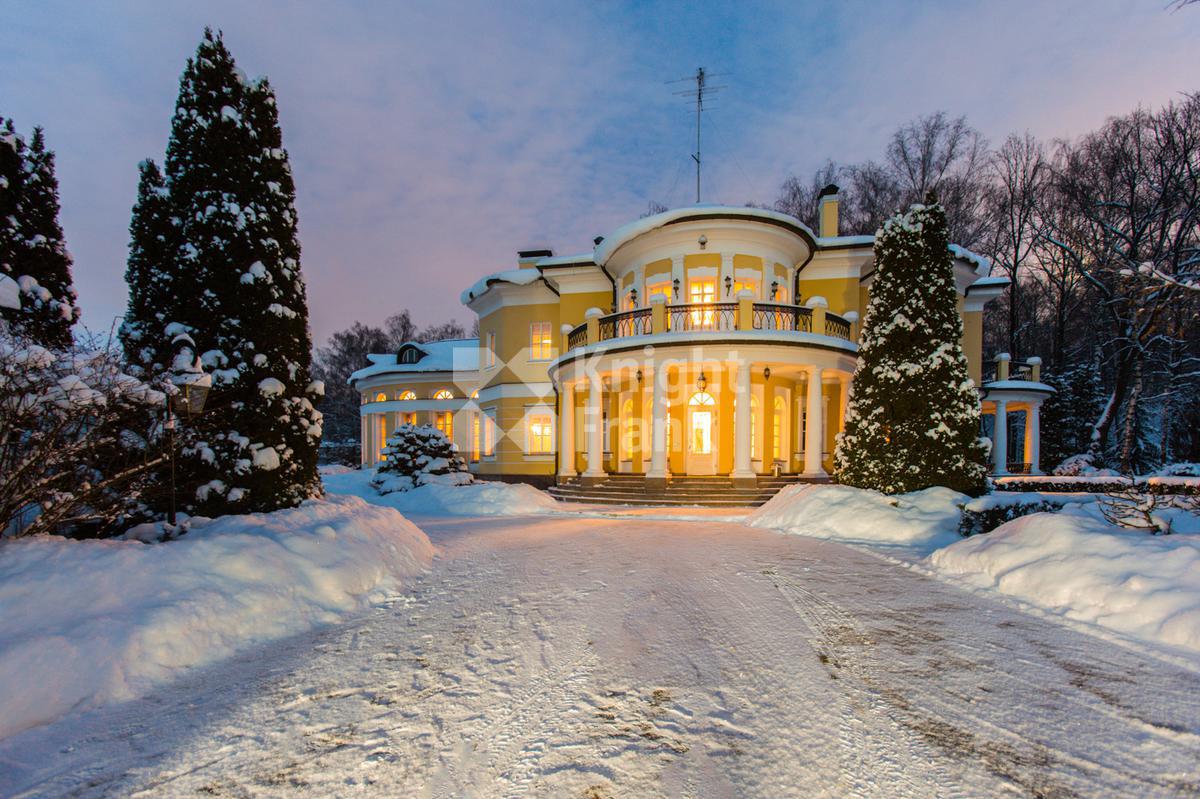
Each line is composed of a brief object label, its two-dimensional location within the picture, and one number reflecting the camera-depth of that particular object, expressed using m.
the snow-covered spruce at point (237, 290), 5.85
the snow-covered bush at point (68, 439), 3.64
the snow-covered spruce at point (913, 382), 8.59
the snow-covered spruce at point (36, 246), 5.21
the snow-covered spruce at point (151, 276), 5.96
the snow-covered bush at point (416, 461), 14.10
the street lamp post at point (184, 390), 4.71
